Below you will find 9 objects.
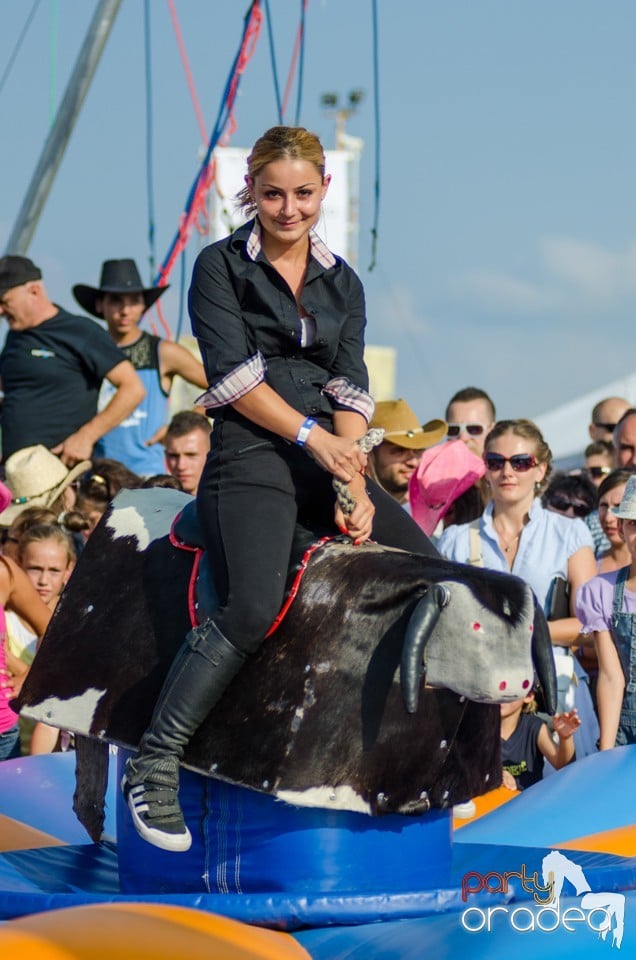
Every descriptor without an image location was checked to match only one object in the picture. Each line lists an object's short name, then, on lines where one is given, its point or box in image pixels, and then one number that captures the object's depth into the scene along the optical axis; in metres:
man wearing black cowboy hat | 15.00
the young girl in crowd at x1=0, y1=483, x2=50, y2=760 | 10.38
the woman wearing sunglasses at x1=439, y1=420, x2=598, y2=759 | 11.27
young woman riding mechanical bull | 7.05
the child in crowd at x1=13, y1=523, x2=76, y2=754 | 12.23
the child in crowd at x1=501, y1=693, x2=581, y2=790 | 10.31
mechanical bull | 6.76
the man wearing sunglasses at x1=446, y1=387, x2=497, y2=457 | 14.73
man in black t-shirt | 13.64
